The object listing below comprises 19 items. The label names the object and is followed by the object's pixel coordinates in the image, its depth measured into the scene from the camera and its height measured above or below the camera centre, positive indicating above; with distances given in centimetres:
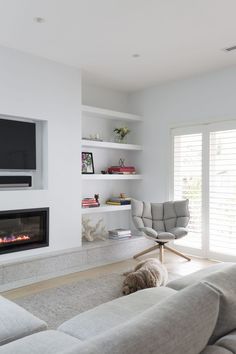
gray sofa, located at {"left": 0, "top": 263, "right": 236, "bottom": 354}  83 -46
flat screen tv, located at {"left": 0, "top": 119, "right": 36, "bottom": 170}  379 +30
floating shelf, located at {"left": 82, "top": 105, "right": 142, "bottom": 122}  481 +89
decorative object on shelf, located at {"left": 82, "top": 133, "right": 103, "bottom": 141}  506 +53
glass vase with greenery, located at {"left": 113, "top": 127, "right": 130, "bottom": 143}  548 +64
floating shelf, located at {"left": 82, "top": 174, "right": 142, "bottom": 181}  479 -9
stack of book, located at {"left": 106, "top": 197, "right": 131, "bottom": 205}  527 -48
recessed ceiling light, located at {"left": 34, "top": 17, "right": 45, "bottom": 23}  307 +142
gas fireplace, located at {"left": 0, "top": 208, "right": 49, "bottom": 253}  383 -72
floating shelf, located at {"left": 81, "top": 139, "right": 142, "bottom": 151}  475 +41
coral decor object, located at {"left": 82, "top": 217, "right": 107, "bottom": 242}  478 -89
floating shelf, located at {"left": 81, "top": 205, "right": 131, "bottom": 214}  474 -57
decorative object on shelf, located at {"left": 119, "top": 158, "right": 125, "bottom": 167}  560 +14
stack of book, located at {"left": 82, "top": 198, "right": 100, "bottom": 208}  479 -47
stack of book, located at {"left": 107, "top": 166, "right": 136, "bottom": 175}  535 +2
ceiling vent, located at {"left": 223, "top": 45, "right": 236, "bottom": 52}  377 +143
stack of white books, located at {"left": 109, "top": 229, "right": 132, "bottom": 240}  495 -95
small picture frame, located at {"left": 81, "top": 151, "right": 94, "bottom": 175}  498 +12
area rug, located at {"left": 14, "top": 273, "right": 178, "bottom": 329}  286 -124
